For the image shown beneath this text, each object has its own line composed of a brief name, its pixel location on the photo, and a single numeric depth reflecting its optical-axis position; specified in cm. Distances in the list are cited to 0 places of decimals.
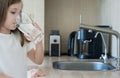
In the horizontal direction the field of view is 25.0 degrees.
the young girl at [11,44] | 87
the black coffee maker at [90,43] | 259
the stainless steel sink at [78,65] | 233
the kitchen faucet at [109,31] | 190
